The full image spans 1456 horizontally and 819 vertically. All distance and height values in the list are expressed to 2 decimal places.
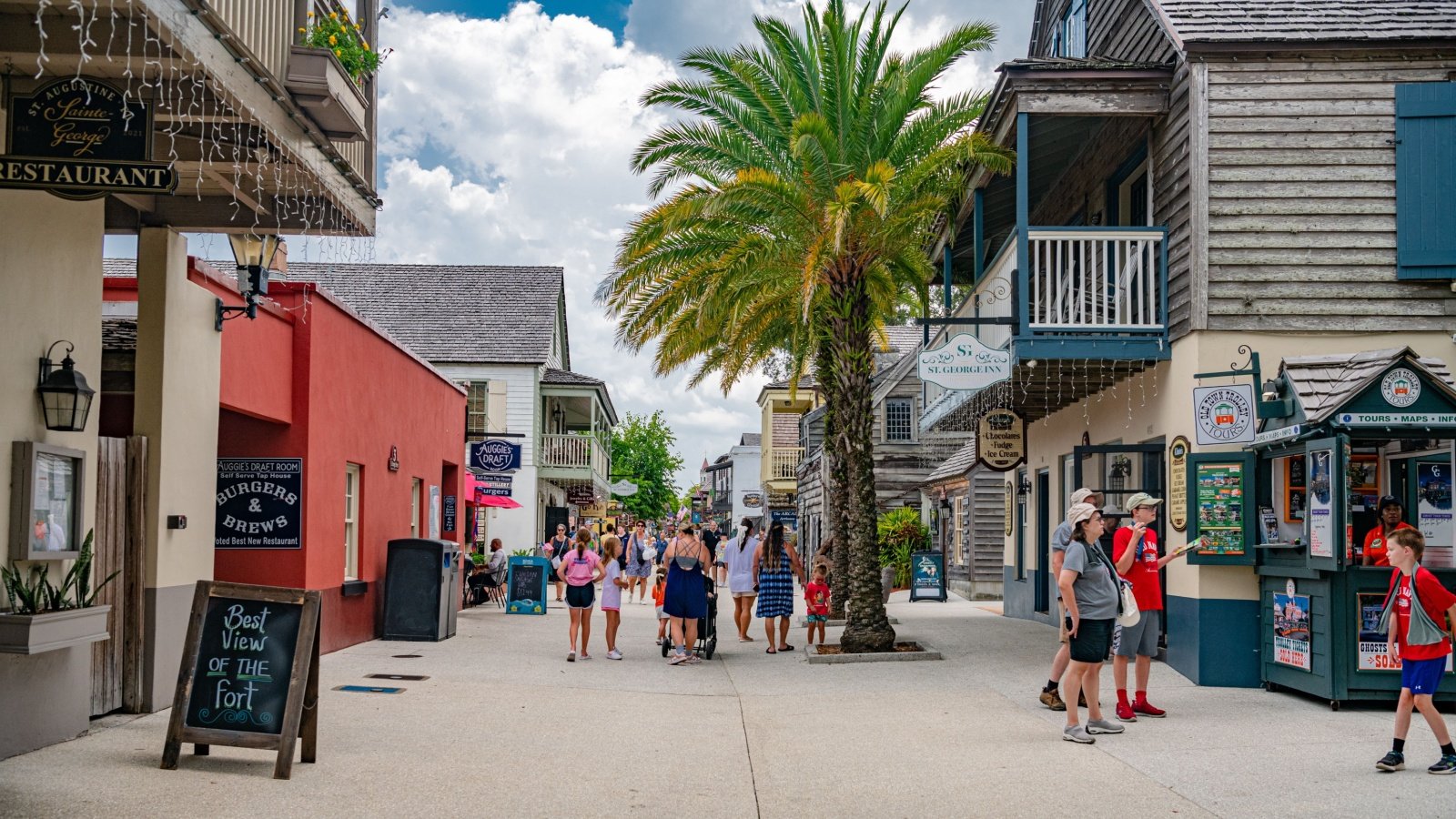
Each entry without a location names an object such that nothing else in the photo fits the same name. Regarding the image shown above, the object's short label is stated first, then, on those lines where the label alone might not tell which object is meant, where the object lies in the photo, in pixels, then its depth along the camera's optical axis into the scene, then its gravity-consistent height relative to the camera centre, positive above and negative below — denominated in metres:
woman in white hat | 9.06 -0.81
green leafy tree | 64.75 +1.00
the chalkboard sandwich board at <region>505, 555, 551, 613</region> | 23.11 -1.95
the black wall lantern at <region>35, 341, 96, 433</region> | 8.50 +0.51
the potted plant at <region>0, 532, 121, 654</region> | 7.69 -0.85
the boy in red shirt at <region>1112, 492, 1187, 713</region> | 10.21 -0.88
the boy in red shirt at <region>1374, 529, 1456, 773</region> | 7.86 -0.87
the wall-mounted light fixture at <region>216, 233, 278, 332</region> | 11.34 +1.86
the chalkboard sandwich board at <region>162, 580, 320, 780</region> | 7.66 -1.13
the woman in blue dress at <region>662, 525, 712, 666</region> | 14.83 -1.23
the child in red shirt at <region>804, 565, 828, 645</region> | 16.06 -1.47
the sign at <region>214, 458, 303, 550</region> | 13.80 -0.29
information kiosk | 10.48 -0.09
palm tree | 14.97 +3.73
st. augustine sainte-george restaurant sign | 7.29 +1.87
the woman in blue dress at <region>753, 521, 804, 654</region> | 16.09 -1.16
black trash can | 16.91 -1.42
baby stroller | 15.50 -1.82
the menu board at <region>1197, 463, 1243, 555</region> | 11.81 -0.19
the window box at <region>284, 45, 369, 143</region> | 8.71 +2.60
